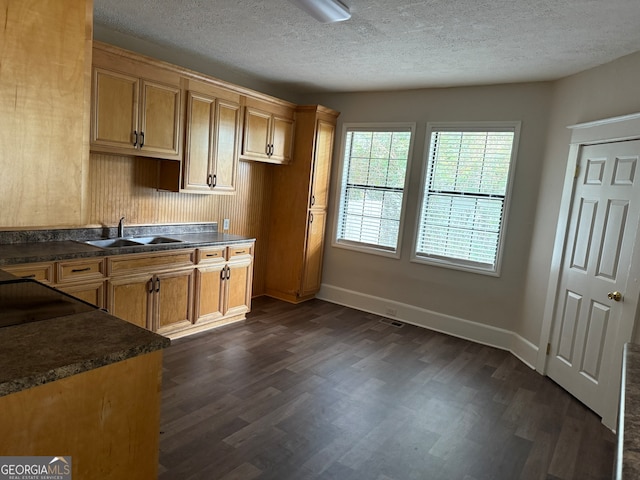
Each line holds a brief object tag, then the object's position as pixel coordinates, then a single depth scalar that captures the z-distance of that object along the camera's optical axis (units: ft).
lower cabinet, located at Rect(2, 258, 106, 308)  9.27
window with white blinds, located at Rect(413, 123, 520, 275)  14.20
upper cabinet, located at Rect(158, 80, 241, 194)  12.76
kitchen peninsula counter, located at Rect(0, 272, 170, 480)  3.80
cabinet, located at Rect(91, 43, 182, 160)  10.49
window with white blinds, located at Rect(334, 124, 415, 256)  16.29
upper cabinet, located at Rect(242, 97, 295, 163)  14.67
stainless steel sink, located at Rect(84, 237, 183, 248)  12.04
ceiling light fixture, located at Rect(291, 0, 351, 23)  8.31
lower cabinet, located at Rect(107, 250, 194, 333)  11.02
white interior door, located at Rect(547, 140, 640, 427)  9.71
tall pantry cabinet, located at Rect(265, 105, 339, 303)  16.58
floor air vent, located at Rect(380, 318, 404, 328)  15.81
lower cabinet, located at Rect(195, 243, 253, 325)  13.21
